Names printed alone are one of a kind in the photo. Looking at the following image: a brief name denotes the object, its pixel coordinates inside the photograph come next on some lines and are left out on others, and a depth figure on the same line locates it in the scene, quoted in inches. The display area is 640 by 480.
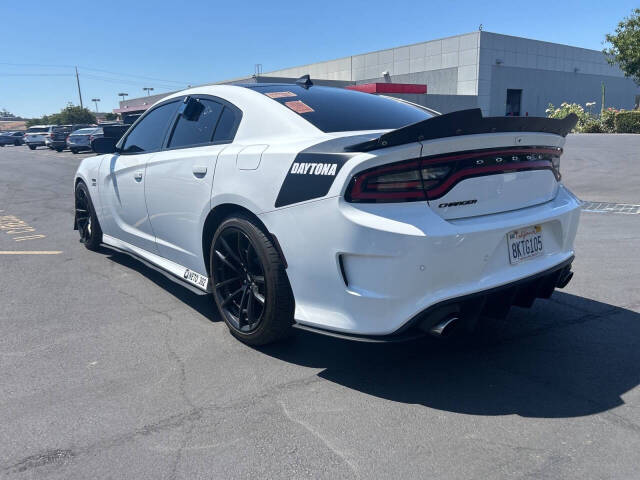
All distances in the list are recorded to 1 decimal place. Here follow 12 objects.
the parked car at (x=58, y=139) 1339.8
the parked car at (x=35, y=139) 1608.0
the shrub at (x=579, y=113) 900.8
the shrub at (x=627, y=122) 800.3
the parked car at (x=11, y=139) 2128.4
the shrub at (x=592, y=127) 860.6
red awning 1068.0
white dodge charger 101.3
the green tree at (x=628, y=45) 1090.7
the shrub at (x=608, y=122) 852.0
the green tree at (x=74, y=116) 2820.9
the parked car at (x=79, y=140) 1162.6
